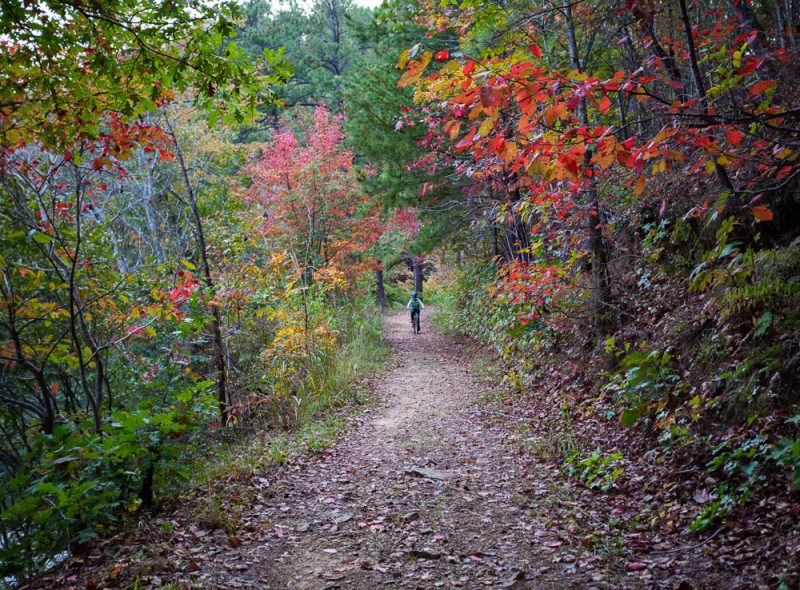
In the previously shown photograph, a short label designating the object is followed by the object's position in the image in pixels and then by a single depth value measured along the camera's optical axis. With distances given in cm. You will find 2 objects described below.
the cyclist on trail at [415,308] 1877
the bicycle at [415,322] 1930
